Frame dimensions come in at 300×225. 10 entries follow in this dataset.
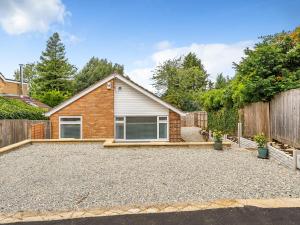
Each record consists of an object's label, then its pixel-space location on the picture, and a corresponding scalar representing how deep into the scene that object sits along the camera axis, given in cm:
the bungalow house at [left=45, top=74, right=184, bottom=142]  1424
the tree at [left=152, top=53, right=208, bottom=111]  3925
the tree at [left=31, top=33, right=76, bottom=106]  4200
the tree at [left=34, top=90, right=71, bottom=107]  3324
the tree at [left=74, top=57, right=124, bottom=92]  4059
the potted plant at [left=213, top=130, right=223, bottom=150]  959
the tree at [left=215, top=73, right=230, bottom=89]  4507
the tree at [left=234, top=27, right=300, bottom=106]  1048
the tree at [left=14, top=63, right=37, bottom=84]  5307
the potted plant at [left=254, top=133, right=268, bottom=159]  807
